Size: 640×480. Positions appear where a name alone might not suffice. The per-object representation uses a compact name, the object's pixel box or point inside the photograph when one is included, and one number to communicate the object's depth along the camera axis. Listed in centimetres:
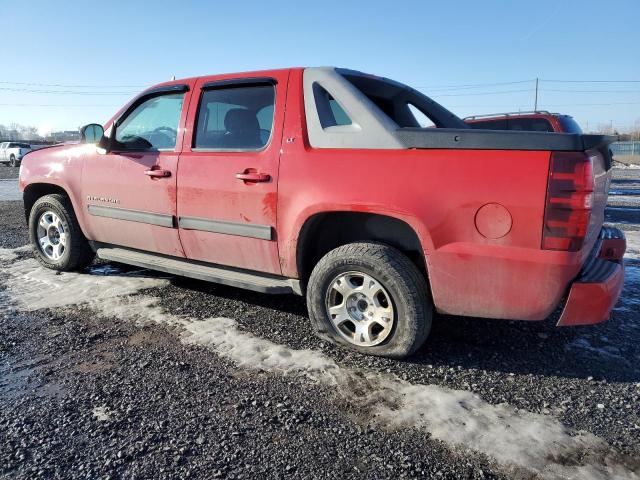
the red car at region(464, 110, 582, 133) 793
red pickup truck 252
